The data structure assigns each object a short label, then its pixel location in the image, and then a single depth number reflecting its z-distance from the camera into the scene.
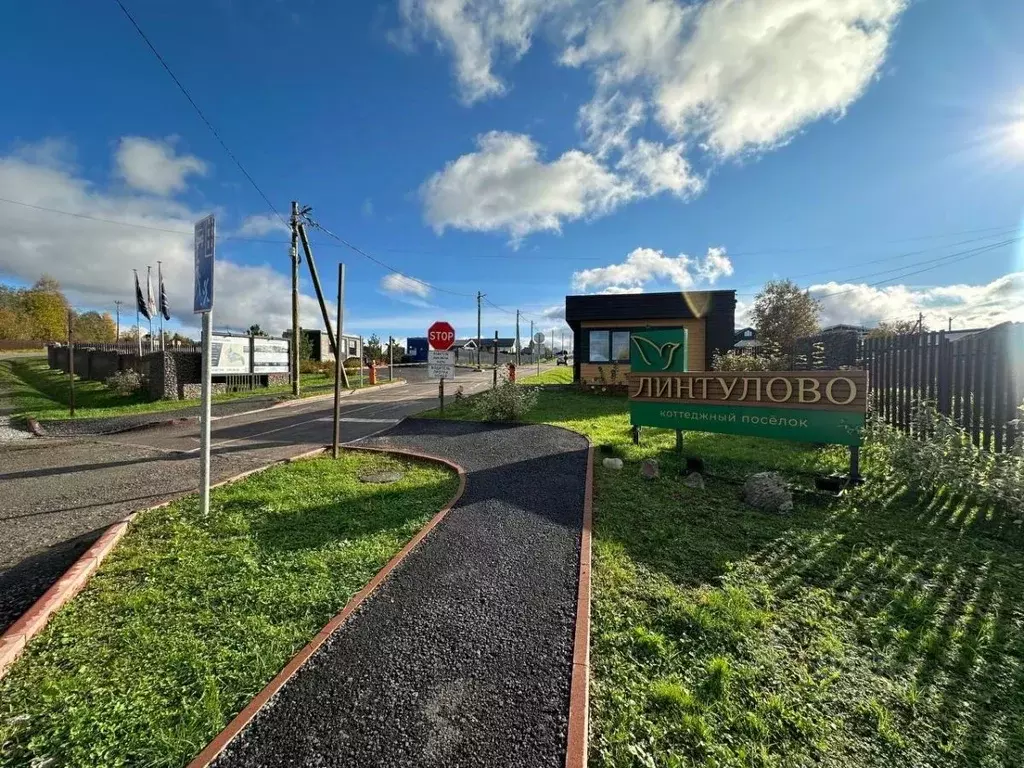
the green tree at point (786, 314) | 25.20
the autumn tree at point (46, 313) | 60.22
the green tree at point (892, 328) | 25.11
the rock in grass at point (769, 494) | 4.78
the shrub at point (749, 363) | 12.17
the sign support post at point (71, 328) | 12.96
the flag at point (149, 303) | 24.90
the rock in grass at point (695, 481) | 5.56
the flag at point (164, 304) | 26.30
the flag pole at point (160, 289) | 26.67
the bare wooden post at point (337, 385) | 7.31
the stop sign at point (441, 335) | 11.36
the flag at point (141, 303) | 24.89
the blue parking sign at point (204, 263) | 4.51
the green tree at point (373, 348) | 47.47
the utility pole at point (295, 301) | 16.94
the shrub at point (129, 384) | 18.08
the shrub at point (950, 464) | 4.34
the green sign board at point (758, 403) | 5.38
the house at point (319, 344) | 40.09
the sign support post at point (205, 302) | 4.52
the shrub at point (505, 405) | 10.56
